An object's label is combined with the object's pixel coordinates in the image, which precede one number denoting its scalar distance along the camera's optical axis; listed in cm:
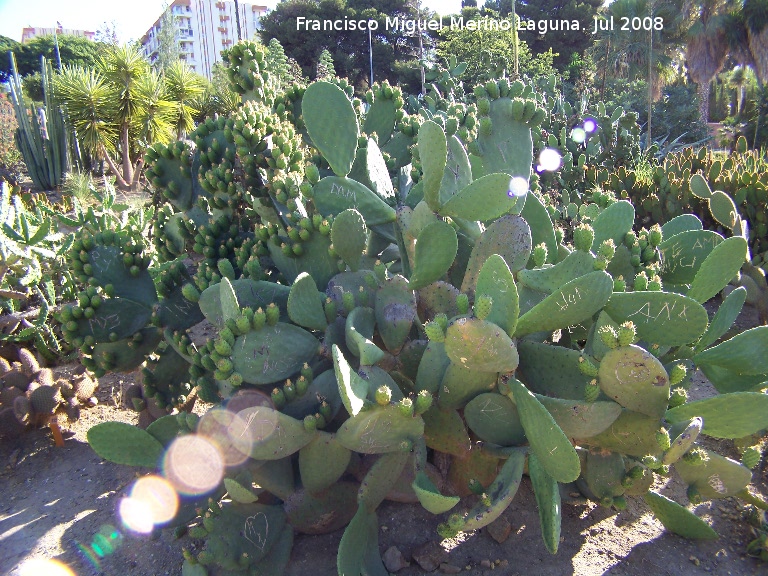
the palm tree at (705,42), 1986
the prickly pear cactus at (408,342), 161
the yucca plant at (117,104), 1214
